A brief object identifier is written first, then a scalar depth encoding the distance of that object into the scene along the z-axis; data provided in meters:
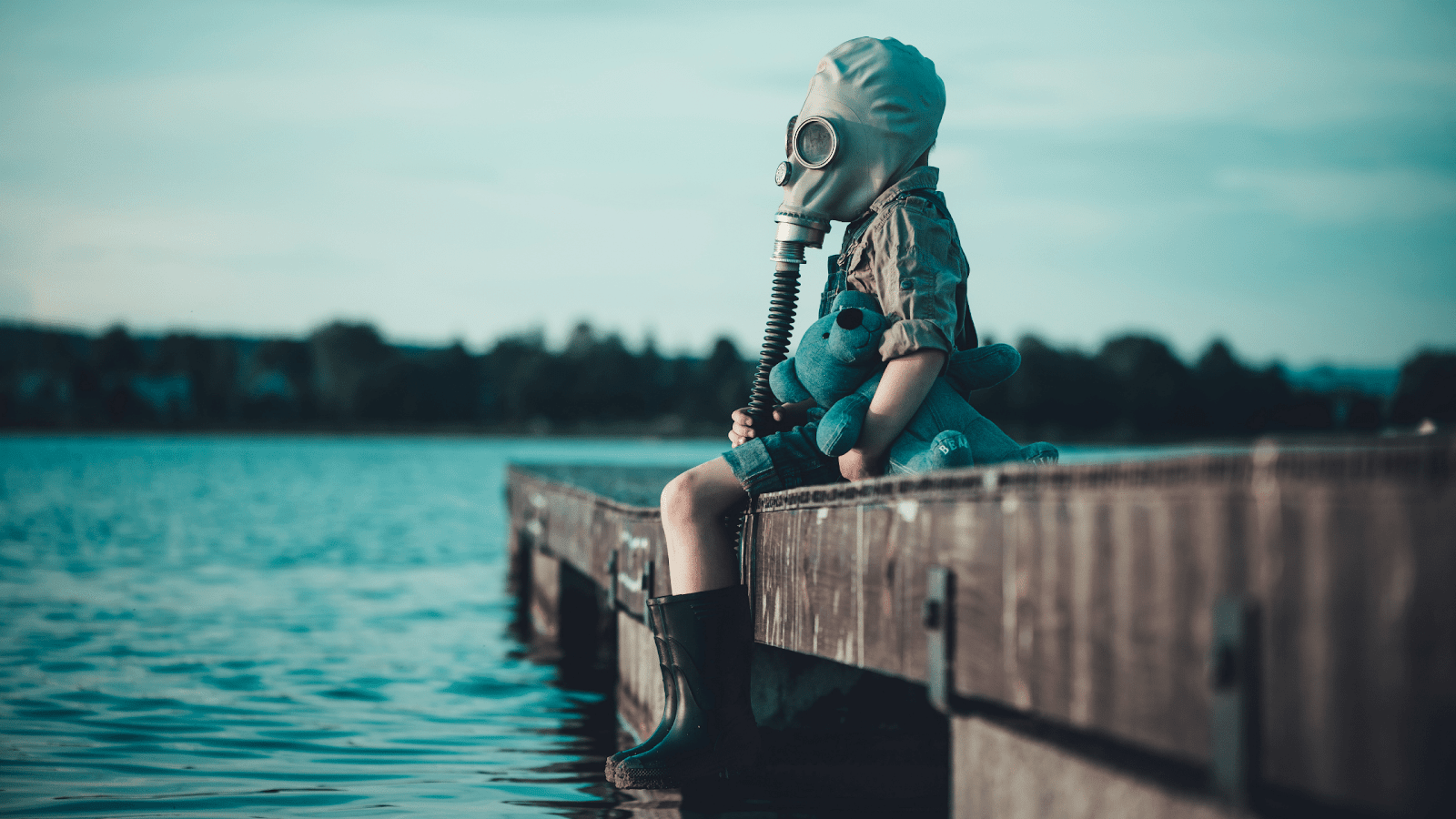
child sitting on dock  3.53
